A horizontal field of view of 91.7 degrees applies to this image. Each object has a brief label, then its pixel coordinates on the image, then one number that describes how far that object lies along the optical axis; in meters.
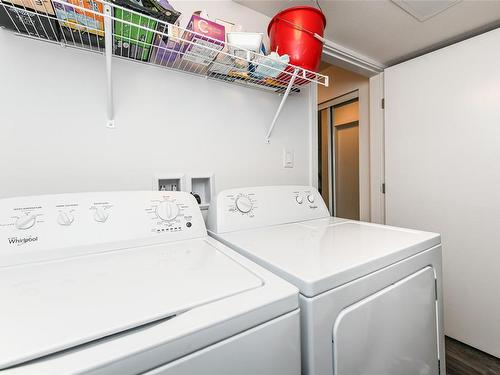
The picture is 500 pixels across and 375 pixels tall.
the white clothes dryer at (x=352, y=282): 0.62
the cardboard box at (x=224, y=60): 1.13
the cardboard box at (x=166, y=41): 0.90
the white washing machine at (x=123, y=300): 0.40
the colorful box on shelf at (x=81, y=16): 0.82
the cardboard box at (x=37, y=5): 0.80
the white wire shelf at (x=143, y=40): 0.84
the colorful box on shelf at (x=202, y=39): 1.00
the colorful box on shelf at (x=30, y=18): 0.81
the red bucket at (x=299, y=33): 1.22
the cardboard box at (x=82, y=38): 0.96
